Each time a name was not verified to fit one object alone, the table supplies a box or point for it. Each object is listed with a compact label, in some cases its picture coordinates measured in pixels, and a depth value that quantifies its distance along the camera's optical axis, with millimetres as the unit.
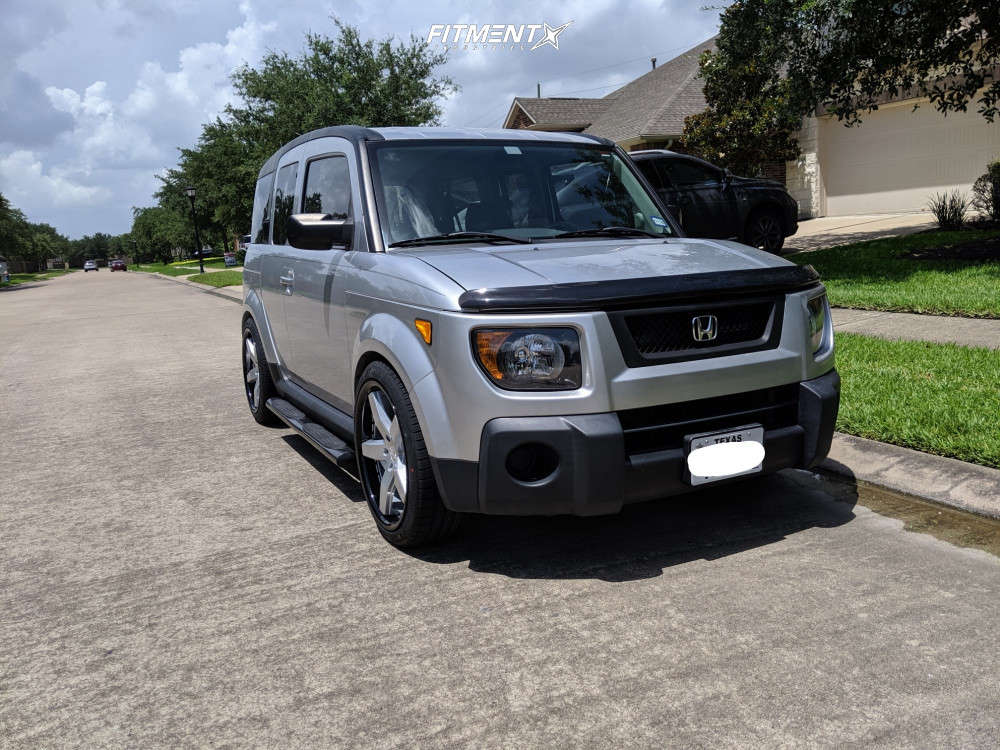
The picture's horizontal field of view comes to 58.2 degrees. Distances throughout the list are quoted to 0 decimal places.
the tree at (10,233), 69312
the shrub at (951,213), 16656
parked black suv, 14031
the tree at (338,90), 28219
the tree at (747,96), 14570
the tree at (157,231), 77275
